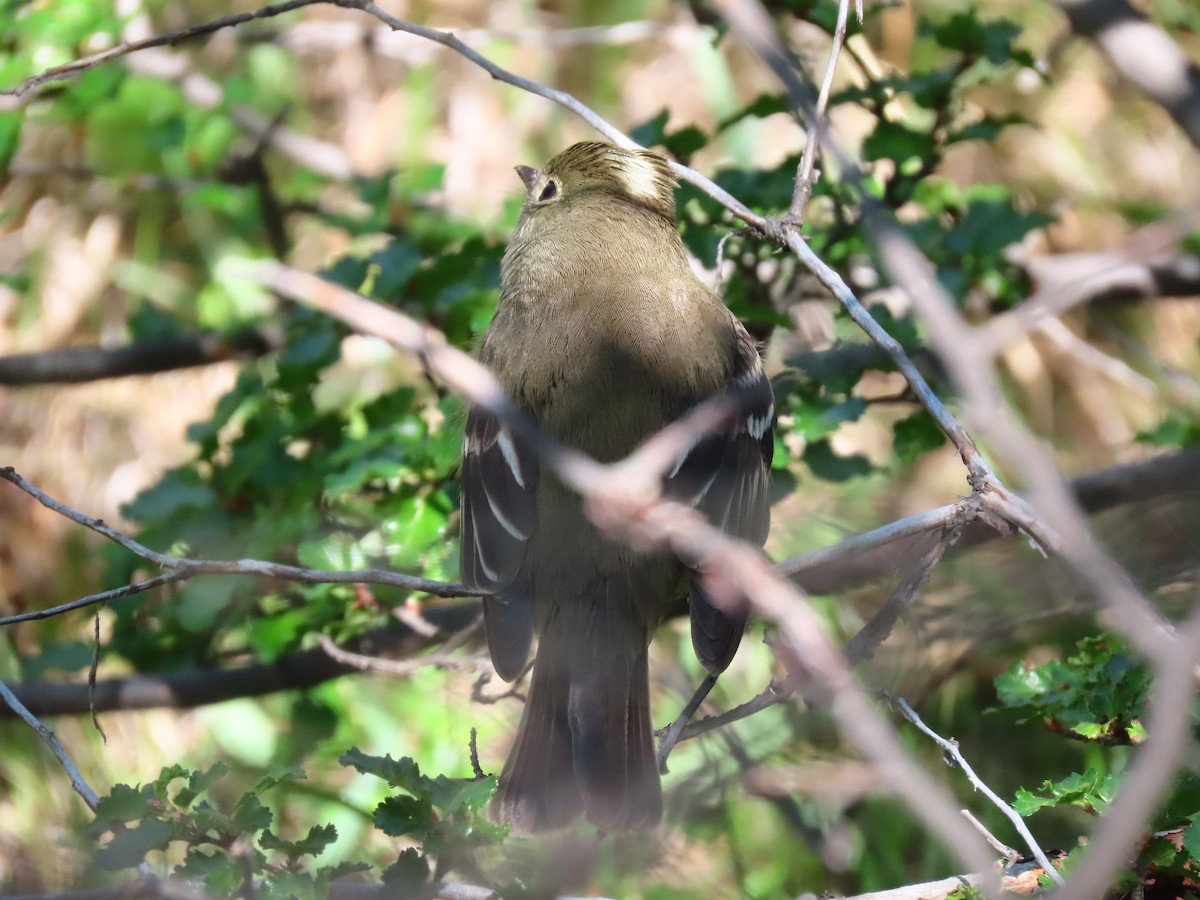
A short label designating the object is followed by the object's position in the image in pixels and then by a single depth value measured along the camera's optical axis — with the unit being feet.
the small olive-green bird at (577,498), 17.21
